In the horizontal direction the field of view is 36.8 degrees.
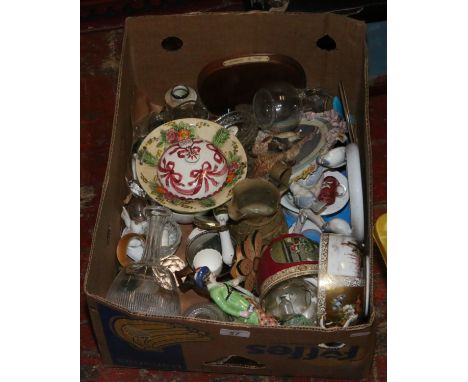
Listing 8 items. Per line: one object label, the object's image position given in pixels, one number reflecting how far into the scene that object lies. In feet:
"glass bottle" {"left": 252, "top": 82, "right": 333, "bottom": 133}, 4.56
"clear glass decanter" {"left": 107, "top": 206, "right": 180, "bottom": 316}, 3.83
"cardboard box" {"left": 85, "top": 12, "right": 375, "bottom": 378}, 3.50
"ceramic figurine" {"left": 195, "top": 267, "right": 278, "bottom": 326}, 3.67
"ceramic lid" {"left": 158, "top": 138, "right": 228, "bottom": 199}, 4.42
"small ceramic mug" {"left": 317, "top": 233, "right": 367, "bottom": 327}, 3.54
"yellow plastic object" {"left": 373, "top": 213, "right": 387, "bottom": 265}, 4.00
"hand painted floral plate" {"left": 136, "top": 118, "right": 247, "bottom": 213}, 4.41
